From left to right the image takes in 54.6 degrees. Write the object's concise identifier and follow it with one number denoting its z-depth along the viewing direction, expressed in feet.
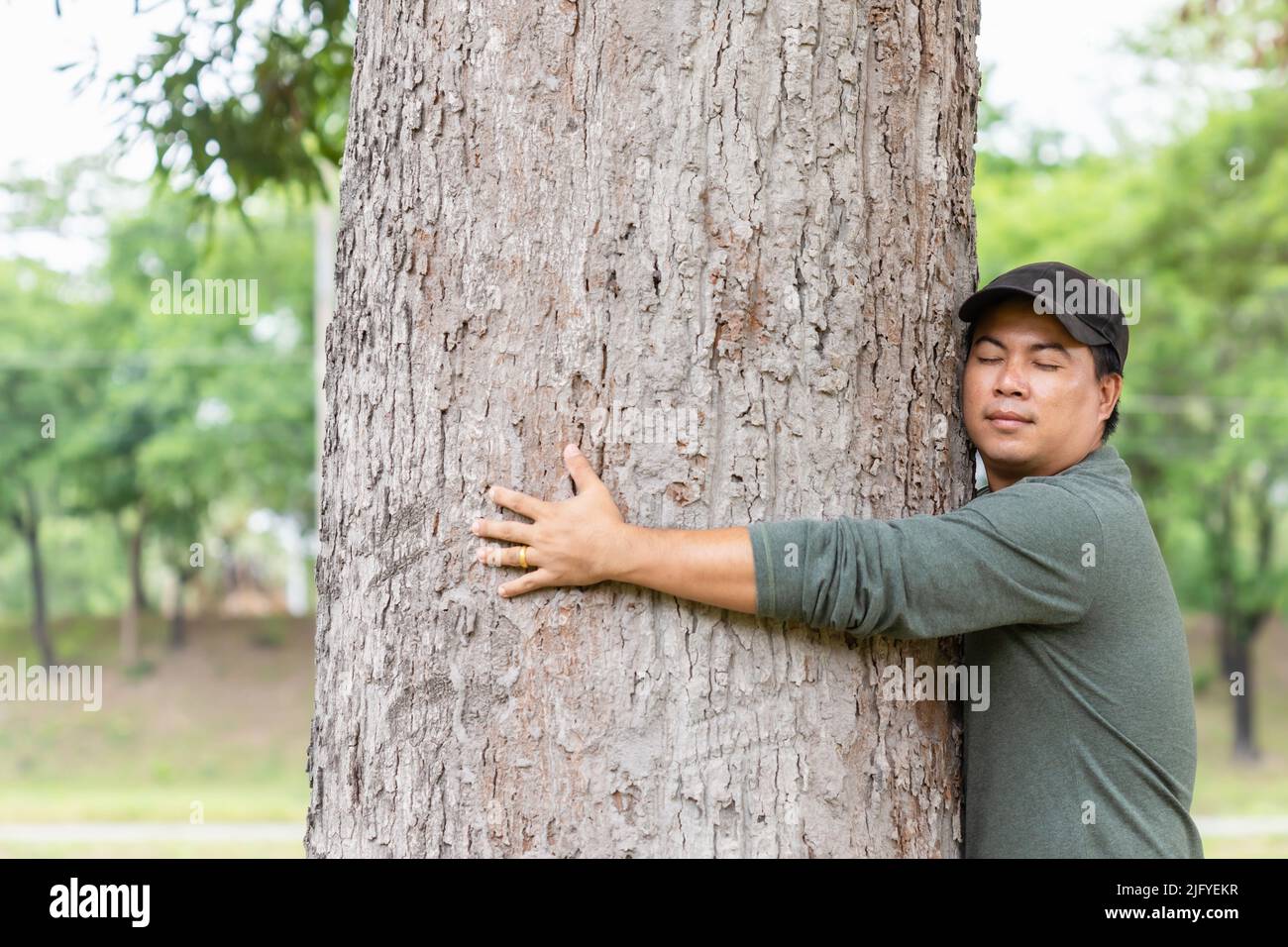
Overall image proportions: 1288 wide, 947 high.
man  7.25
